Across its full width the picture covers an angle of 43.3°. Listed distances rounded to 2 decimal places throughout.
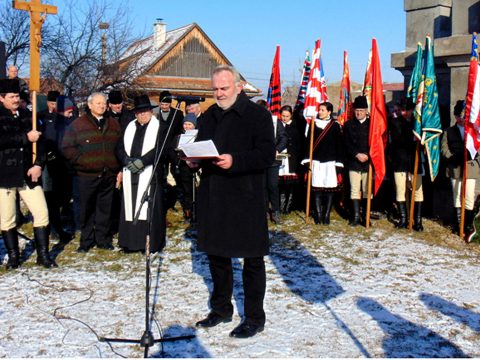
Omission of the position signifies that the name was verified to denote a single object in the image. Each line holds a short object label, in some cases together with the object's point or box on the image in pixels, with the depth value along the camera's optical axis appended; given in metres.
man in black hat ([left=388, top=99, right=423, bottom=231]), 9.34
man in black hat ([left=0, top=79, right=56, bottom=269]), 6.64
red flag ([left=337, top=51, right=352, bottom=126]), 10.88
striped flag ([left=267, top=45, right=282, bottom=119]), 10.94
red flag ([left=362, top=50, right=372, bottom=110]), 10.15
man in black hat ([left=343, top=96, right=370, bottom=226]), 9.45
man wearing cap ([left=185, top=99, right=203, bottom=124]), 9.89
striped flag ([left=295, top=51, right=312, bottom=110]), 11.05
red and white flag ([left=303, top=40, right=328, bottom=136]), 9.99
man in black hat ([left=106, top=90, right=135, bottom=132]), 9.13
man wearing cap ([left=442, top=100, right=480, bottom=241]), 8.73
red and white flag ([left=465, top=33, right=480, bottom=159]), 8.39
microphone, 4.73
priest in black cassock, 7.53
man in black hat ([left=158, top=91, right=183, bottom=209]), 8.25
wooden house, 38.78
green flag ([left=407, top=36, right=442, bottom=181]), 8.88
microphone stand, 4.36
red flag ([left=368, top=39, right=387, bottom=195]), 9.18
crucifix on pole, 6.49
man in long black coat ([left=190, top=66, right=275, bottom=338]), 4.77
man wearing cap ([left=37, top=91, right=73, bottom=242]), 8.14
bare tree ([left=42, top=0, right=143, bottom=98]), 18.25
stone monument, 9.34
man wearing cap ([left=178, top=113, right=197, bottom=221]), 9.70
